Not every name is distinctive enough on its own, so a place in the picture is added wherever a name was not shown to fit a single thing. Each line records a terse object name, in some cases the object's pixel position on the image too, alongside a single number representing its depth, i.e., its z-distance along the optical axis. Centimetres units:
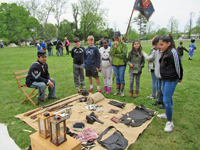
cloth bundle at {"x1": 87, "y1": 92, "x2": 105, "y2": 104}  460
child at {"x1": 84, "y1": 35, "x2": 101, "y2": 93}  529
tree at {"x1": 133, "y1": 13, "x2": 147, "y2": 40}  6512
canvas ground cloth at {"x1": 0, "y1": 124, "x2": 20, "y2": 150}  268
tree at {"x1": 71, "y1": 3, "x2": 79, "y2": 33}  4742
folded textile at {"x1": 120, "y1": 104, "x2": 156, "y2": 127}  353
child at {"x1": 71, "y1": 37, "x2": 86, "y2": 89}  585
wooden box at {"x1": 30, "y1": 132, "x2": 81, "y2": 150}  212
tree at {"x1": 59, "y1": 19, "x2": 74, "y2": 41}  4579
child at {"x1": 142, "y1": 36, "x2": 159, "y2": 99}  438
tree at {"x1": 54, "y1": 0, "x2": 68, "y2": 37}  3875
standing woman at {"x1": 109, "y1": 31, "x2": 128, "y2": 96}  497
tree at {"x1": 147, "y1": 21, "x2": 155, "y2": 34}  7156
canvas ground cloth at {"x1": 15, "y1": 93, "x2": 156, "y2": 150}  312
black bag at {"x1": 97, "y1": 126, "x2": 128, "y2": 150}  267
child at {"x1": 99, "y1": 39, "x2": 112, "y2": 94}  537
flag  532
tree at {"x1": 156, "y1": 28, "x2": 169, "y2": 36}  6934
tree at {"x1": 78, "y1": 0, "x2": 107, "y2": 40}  4600
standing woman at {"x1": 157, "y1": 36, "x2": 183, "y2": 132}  294
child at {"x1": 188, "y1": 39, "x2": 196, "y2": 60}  1297
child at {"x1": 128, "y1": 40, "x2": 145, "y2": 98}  482
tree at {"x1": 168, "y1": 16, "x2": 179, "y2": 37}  6588
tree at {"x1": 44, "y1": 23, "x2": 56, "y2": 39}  4206
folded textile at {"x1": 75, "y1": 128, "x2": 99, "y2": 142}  288
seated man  443
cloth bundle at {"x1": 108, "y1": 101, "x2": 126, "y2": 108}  434
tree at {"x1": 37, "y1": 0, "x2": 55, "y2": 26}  3919
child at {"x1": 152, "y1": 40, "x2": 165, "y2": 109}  406
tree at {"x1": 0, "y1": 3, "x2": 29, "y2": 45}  4147
